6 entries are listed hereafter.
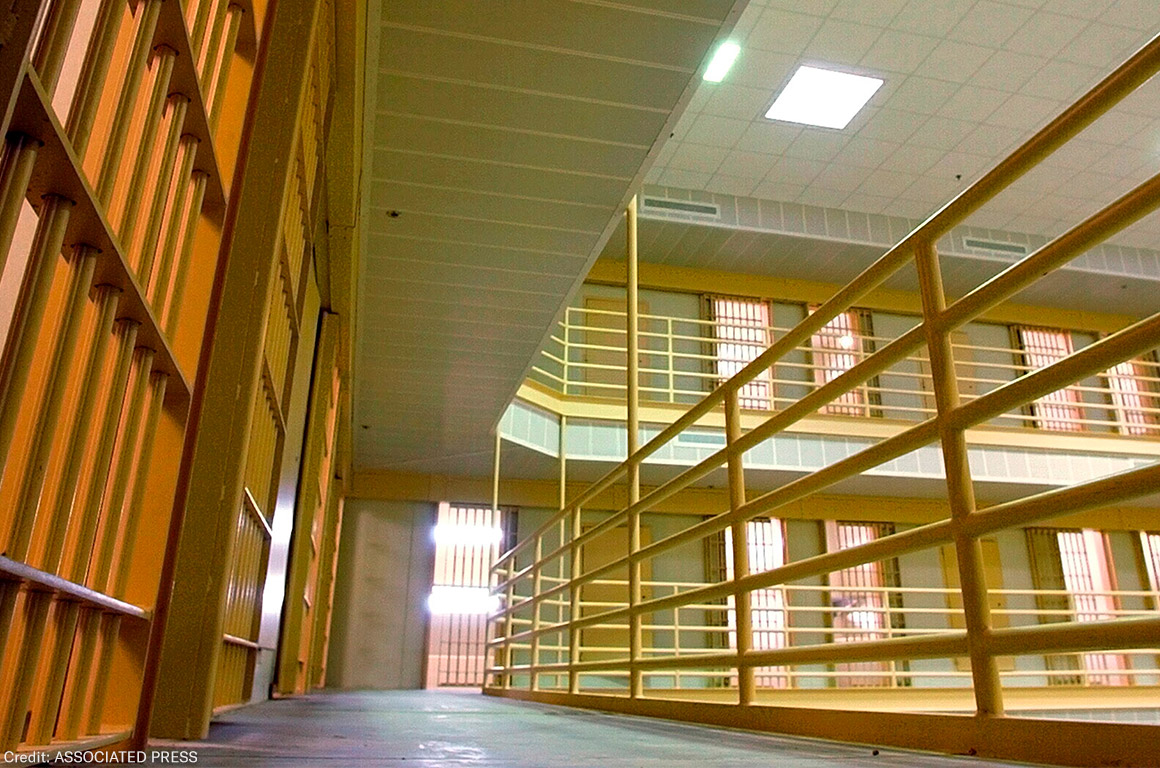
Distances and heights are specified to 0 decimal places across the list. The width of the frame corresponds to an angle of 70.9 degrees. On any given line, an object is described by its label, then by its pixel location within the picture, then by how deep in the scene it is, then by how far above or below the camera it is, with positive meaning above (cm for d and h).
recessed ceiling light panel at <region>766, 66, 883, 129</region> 841 +573
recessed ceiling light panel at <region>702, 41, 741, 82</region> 793 +561
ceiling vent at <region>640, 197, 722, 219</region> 1027 +547
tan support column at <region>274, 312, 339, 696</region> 460 +78
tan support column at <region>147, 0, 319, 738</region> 183 +58
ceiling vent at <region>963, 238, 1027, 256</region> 1127 +552
